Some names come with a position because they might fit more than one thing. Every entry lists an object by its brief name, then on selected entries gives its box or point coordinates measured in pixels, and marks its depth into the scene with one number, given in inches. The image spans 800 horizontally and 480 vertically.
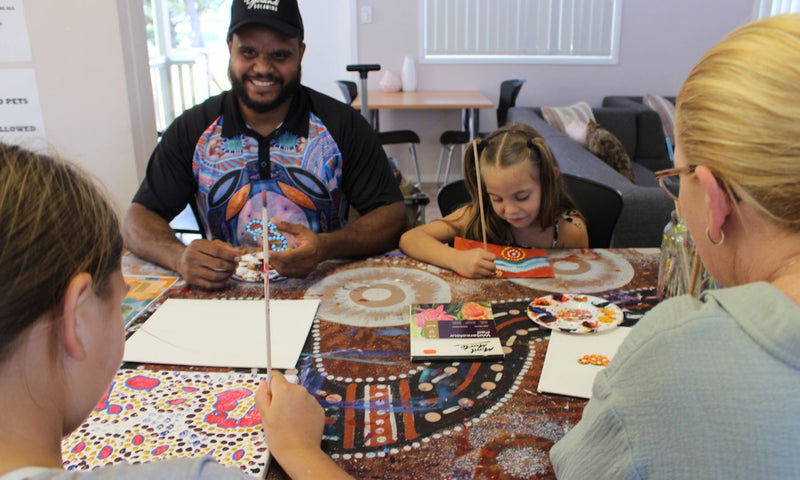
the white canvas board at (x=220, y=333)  42.4
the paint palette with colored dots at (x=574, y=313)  45.5
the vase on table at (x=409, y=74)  212.1
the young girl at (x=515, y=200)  68.2
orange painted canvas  56.8
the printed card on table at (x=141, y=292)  50.4
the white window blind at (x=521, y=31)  215.9
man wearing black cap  69.9
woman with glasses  23.9
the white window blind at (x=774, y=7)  189.9
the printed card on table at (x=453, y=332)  41.9
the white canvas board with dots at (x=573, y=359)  38.0
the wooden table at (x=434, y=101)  181.0
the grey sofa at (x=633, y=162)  93.6
